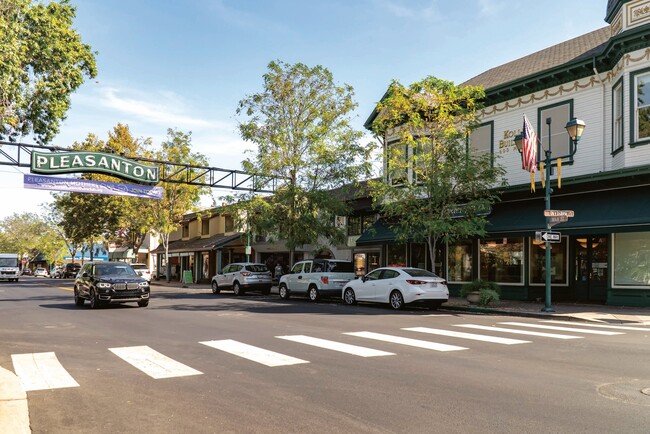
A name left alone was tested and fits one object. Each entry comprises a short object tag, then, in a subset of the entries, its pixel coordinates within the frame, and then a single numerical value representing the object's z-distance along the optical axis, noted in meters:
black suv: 17.97
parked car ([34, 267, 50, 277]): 83.88
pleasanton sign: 23.64
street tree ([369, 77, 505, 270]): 19.67
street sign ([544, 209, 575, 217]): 16.42
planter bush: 18.48
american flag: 17.92
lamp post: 16.23
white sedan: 17.94
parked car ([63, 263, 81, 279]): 58.70
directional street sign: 16.70
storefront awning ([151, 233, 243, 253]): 43.04
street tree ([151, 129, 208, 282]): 40.22
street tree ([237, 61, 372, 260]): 26.77
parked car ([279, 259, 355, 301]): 22.31
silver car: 27.38
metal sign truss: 23.66
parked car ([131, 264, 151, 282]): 35.72
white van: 52.69
